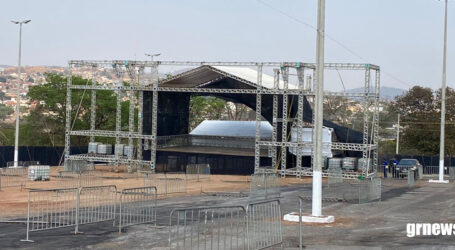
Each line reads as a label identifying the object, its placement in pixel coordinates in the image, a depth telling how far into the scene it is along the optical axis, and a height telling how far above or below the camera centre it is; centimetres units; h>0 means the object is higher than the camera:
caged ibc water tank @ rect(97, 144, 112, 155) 4972 -26
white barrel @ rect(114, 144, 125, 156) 4809 -22
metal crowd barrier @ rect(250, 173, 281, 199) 2702 -159
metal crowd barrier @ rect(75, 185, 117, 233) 1886 -211
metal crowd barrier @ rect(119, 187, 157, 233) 1845 -206
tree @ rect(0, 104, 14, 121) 11266 +595
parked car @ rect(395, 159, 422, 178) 4662 -94
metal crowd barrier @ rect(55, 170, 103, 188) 3403 -198
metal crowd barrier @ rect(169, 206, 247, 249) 1330 -199
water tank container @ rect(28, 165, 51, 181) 3740 -170
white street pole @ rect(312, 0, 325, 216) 1905 +105
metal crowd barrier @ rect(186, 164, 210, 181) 4284 -157
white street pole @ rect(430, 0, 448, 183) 4125 +399
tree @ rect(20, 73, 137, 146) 6738 +354
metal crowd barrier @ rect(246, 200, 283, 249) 1365 -166
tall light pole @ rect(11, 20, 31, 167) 4774 +401
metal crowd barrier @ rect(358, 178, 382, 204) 2530 -153
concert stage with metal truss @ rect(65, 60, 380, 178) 4153 +321
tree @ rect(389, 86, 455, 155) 7019 +376
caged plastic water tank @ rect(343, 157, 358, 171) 4422 -80
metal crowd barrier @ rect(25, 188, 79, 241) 1737 -215
